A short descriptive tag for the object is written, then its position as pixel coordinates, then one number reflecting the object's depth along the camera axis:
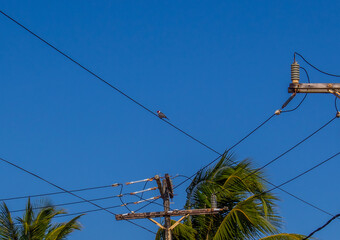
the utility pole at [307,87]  26.53
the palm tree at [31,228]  30.48
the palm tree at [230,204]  32.56
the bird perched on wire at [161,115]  34.16
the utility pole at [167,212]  31.77
